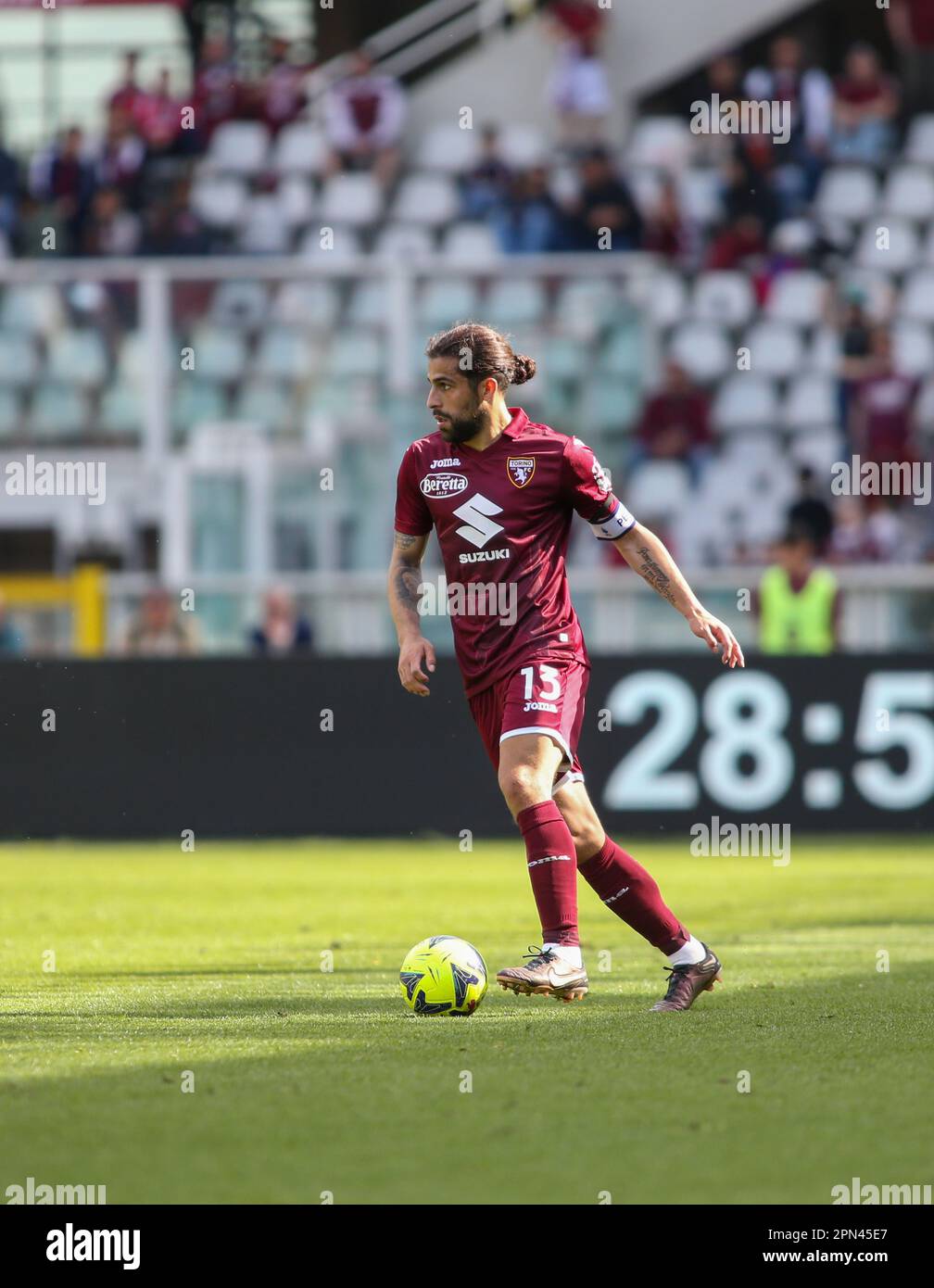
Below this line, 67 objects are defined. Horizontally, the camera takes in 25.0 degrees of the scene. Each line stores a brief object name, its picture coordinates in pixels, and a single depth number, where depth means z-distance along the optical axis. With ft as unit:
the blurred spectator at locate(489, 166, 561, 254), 66.08
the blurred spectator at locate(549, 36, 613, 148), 71.10
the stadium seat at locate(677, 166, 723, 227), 66.64
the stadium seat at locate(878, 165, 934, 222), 67.46
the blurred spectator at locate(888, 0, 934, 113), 71.10
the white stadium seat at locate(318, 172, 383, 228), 69.00
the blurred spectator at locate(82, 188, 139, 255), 69.00
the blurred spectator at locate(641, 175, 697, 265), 64.95
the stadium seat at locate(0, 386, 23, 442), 63.21
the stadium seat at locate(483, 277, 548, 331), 61.00
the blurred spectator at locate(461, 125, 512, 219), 68.08
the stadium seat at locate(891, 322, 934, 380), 62.44
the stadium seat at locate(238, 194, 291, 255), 68.44
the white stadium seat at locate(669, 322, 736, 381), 63.72
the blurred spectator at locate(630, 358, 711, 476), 60.08
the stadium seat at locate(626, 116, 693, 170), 68.44
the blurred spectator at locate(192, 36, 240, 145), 71.97
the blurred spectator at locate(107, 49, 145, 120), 71.92
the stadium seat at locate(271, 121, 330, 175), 70.23
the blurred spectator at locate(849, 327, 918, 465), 58.54
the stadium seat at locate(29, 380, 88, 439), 62.64
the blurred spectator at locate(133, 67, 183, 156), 71.01
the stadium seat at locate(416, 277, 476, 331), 61.31
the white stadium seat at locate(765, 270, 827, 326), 64.18
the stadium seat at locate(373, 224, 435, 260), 67.97
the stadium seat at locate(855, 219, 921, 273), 65.87
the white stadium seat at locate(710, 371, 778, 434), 62.59
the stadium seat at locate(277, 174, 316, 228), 69.00
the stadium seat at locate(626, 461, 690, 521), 58.75
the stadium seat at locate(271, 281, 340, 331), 61.46
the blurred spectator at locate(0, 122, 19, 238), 69.87
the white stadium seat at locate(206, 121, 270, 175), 70.90
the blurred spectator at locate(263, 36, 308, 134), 71.87
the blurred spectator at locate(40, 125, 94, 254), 69.56
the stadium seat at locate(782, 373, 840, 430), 62.13
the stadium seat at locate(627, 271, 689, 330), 63.26
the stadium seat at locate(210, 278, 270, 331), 61.36
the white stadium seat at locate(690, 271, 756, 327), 64.39
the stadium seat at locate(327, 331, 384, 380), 61.36
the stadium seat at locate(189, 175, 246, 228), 69.51
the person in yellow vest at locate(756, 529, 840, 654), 46.98
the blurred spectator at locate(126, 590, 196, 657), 49.29
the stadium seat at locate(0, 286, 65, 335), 62.13
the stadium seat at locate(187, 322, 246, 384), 61.05
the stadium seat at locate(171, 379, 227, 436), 61.21
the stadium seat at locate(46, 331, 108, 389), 61.52
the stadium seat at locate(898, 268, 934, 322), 64.85
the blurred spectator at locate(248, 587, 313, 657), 49.73
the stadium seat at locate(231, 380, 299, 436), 61.16
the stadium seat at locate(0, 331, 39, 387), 63.10
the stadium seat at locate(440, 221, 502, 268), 67.10
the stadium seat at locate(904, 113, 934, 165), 68.95
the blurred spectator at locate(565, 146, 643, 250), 65.10
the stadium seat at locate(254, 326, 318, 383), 61.87
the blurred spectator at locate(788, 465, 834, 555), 53.98
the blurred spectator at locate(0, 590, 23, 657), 51.31
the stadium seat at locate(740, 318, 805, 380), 63.62
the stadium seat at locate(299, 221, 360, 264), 68.28
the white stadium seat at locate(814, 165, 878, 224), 66.95
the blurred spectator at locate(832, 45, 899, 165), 68.18
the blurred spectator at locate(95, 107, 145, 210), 70.03
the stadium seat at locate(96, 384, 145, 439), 61.72
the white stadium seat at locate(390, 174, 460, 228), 68.64
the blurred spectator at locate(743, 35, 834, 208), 66.54
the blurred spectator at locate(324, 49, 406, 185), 70.49
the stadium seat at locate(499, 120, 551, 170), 69.67
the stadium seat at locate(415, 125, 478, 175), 70.28
